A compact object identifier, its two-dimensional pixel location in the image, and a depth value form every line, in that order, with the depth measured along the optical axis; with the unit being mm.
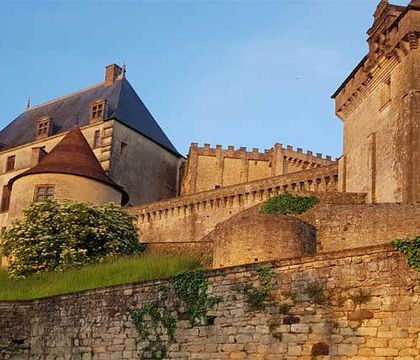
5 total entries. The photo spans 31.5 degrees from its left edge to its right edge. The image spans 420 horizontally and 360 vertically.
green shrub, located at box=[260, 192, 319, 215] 26234
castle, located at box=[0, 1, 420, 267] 20312
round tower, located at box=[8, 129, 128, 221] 34062
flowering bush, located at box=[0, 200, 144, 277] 26047
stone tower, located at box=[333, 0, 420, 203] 24078
